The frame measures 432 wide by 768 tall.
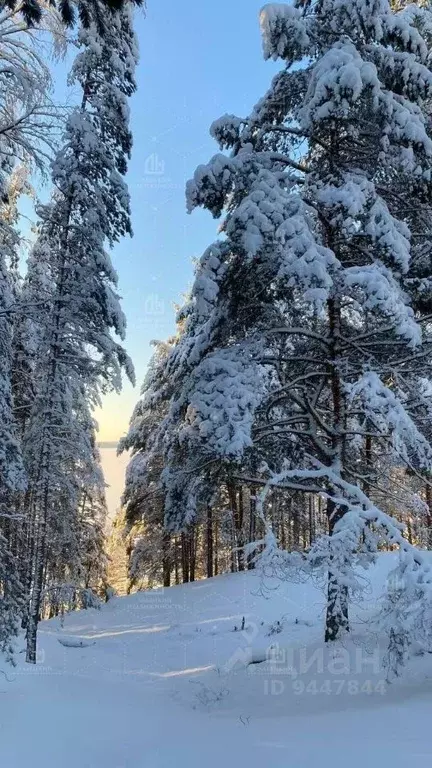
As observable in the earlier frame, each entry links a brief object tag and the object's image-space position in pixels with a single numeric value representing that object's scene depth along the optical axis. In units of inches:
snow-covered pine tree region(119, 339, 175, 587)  778.2
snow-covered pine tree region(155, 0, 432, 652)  257.0
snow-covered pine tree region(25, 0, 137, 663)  391.5
